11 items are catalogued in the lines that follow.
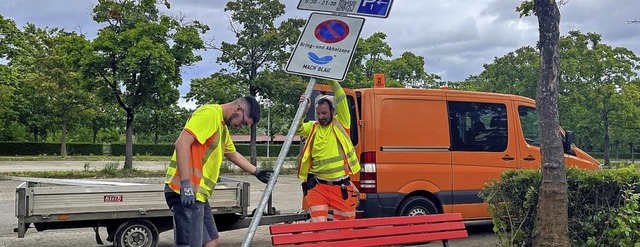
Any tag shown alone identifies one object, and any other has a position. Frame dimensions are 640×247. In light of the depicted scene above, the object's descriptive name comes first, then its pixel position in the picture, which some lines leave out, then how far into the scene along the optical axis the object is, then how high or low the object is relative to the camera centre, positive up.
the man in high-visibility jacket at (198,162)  4.14 -0.07
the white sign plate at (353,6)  4.30 +1.03
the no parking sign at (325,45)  4.21 +0.74
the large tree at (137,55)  19.22 +3.17
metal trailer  6.63 -0.63
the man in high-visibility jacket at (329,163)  5.81 -0.12
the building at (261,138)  63.16 +1.54
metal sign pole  3.92 -0.09
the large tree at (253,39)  22.91 +4.16
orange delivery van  7.59 +0.06
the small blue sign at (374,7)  4.32 +1.02
